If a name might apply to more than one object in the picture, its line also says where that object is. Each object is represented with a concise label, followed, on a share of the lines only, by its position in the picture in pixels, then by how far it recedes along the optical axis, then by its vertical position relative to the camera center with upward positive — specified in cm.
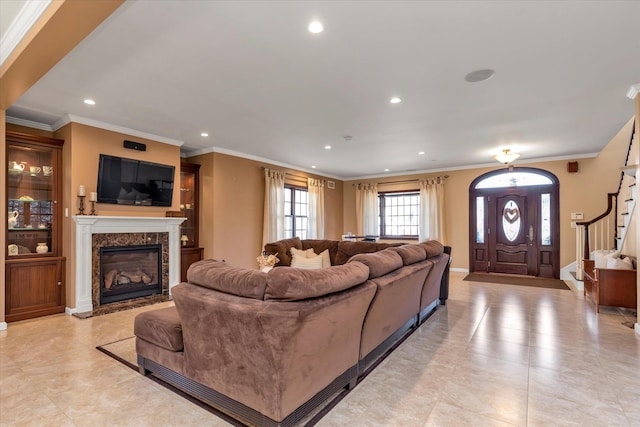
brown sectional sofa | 170 -73
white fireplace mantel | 421 -21
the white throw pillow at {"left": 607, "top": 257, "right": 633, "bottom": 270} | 422 -64
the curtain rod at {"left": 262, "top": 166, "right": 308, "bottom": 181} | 765 +99
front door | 695 -33
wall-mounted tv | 453 +52
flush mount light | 578 +108
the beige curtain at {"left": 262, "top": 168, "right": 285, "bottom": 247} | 677 +21
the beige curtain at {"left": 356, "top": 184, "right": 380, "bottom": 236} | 909 +17
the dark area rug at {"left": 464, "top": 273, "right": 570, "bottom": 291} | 611 -134
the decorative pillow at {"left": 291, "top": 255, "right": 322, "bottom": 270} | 498 -72
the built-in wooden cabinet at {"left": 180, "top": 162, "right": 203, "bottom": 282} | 591 +18
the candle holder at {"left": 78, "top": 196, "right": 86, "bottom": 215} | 429 +13
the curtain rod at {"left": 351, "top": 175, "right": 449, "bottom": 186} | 805 +94
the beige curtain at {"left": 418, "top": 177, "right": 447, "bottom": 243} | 796 +14
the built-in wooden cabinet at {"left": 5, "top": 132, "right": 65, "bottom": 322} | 399 -15
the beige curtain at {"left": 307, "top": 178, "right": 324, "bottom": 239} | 825 +15
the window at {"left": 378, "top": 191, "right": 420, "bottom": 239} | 873 +5
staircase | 492 -21
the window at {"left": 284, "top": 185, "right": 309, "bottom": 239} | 771 +12
